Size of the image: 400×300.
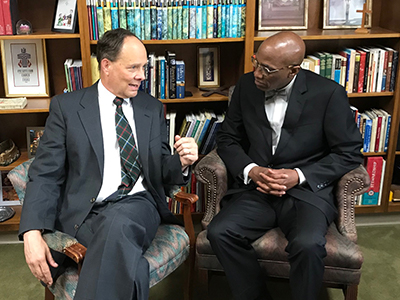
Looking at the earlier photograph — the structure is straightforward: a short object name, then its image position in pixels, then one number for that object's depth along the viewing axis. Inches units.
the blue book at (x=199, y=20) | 113.8
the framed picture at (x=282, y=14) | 123.1
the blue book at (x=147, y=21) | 112.6
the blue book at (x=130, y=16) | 112.1
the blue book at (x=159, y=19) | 112.8
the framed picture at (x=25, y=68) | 121.2
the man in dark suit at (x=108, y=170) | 78.7
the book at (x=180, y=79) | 118.2
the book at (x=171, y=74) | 117.8
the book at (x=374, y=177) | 129.6
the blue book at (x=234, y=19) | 114.4
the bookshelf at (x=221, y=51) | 115.8
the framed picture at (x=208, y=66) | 125.8
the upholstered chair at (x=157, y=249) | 77.8
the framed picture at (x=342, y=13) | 125.0
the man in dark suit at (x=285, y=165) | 90.0
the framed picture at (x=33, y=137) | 125.2
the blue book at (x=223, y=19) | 114.3
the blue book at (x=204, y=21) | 114.1
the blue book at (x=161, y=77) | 117.2
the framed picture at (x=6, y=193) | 130.1
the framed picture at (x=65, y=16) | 113.2
